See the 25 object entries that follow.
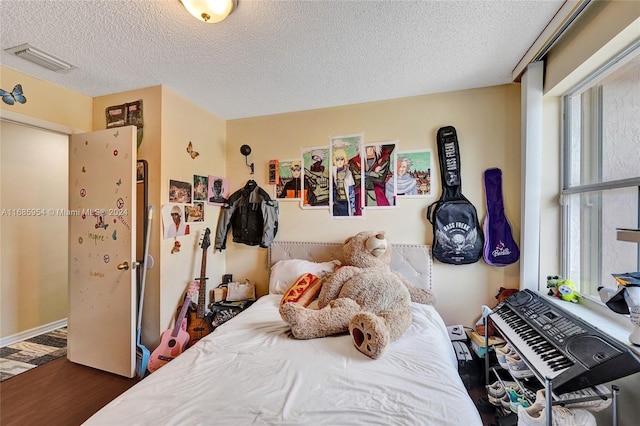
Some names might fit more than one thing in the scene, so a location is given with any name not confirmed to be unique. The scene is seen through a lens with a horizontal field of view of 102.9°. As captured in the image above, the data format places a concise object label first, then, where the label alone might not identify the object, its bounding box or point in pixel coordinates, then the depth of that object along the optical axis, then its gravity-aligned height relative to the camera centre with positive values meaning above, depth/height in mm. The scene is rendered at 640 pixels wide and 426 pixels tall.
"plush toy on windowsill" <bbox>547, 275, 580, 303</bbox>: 1574 -479
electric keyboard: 914 -570
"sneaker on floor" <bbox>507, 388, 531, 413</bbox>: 1299 -991
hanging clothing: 2572 -64
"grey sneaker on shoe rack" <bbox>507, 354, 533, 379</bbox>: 1339 -834
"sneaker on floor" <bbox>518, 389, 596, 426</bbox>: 982 -809
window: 1287 +235
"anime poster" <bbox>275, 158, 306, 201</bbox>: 2588 +323
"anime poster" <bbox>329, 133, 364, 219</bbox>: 2408 +338
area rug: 2129 -1329
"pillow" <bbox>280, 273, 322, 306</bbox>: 1792 -576
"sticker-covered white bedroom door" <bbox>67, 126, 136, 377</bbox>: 1965 -311
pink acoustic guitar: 2033 -1091
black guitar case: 2104 -41
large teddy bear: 1344 -582
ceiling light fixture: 1214 +990
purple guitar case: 2033 -128
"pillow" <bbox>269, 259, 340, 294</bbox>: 2244 -523
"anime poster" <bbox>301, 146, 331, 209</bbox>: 2504 +356
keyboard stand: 951 -712
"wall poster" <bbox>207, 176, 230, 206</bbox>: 2604 +226
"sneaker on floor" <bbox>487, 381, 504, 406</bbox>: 1544 -1103
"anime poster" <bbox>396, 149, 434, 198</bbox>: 2246 +352
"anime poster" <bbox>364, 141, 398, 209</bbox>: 2326 +358
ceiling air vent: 1602 +1020
